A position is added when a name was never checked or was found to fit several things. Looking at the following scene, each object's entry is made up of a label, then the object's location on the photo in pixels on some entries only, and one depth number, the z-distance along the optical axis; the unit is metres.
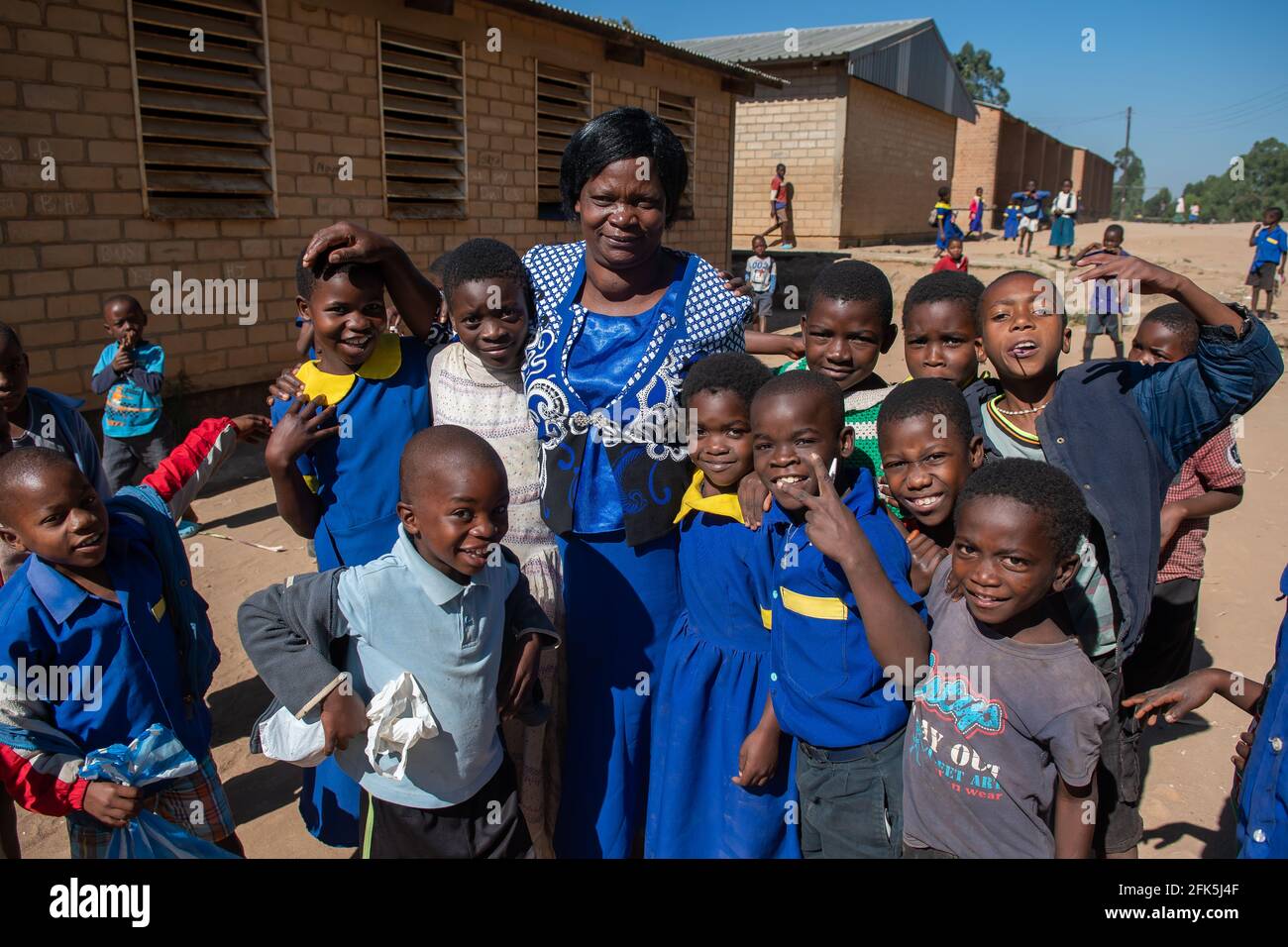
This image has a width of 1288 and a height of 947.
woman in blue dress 2.23
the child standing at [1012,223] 24.09
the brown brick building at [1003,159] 27.12
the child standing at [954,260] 12.01
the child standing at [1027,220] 18.19
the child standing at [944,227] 15.05
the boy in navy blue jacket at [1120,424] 1.92
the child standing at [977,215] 22.95
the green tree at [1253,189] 54.03
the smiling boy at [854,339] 2.29
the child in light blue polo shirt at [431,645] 1.84
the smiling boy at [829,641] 1.95
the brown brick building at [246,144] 6.14
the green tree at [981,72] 62.19
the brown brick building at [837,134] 18.19
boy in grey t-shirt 1.78
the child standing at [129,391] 5.42
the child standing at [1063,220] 19.11
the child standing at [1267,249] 12.67
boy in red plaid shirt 3.09
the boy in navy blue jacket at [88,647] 1.96
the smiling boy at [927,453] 2.00
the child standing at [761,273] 12.94
